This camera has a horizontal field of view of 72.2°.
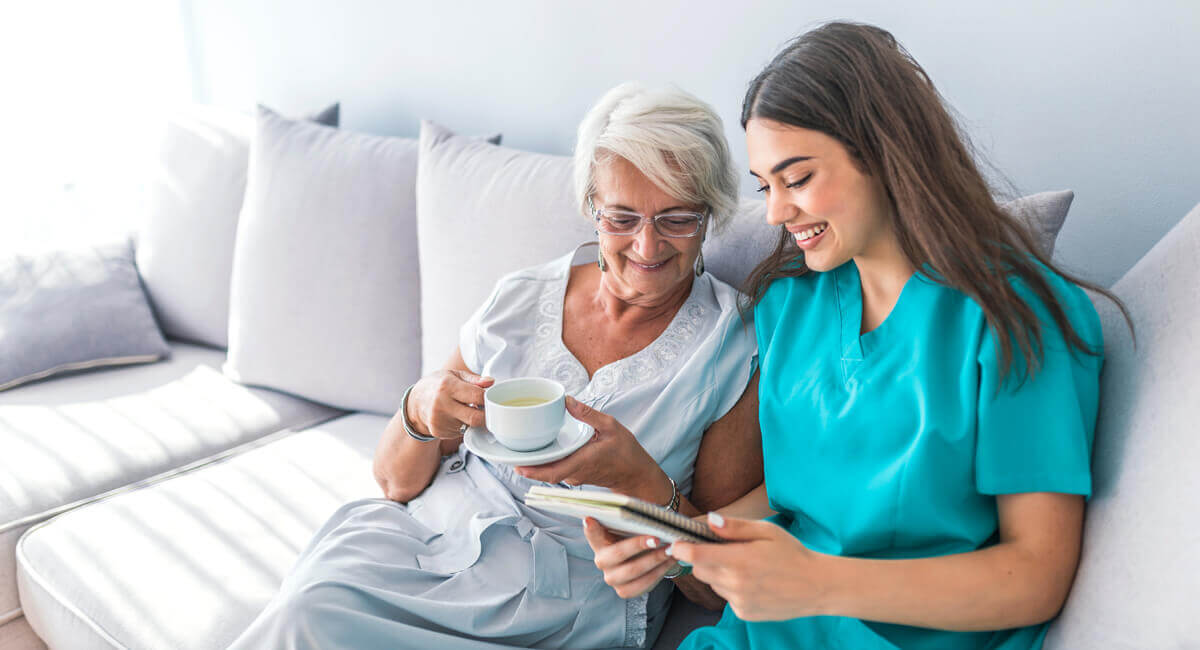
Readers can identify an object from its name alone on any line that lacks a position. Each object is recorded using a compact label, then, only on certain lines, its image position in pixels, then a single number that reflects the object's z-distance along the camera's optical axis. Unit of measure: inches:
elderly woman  47.2
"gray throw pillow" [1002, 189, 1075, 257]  48.4
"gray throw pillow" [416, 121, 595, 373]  66.7
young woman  36.4
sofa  36.4
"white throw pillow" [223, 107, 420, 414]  78.5
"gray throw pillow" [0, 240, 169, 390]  84.5
